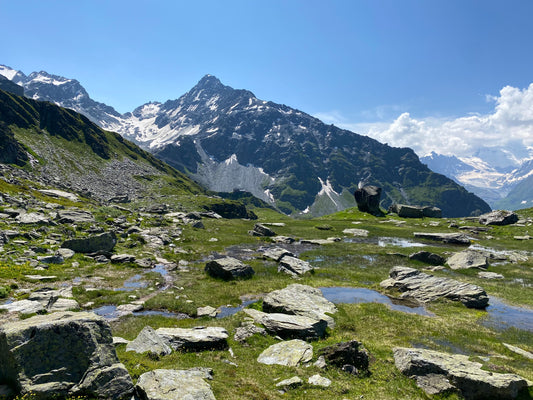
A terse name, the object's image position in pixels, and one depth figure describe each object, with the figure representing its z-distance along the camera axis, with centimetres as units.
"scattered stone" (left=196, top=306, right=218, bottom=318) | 2742
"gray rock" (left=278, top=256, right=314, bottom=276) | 4568
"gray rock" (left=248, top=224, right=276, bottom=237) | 8351
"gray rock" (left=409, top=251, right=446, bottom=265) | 5260
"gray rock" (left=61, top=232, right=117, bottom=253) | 4185
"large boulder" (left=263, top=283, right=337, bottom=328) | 2605
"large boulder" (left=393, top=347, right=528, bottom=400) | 1499
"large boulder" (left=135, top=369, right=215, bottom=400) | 1195
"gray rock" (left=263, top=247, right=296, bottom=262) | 5397
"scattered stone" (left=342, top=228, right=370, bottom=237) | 8861
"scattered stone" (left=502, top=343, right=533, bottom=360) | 2045
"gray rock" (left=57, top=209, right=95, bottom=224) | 5200
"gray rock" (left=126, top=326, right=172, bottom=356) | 1752
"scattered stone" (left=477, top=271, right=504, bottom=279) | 4347
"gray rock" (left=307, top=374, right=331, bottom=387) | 1548
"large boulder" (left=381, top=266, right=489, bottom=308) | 3197
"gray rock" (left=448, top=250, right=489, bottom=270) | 4794
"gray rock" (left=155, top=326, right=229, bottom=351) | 1928
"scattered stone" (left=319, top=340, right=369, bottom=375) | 1759
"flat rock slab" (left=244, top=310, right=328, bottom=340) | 2242
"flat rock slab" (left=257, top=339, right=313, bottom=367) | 1803
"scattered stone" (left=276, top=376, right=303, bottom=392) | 1516
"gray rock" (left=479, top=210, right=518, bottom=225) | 9350
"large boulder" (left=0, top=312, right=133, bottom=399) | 1161
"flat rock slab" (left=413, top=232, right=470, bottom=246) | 7236
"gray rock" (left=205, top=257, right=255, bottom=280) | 4038
